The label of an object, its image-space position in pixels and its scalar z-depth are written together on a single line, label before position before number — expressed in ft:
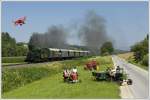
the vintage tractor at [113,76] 43.98
